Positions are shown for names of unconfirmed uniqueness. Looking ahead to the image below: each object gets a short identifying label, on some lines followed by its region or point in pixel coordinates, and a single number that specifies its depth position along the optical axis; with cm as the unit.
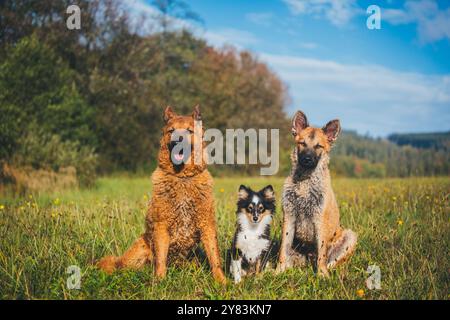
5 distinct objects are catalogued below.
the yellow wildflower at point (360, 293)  448
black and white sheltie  544
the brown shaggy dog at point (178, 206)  521
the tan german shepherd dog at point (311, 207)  565
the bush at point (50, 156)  1412
